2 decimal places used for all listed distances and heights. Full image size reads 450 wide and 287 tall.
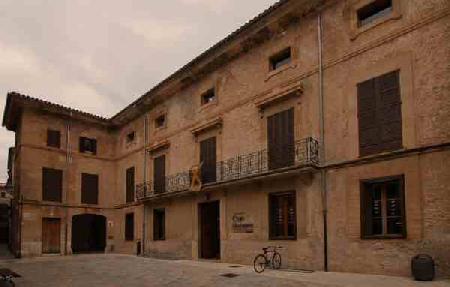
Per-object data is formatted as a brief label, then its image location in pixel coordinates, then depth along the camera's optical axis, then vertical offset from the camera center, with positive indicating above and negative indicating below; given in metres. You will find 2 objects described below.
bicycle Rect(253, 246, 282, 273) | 14.53 -2.21
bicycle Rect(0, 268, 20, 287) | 10.85 -2.15
